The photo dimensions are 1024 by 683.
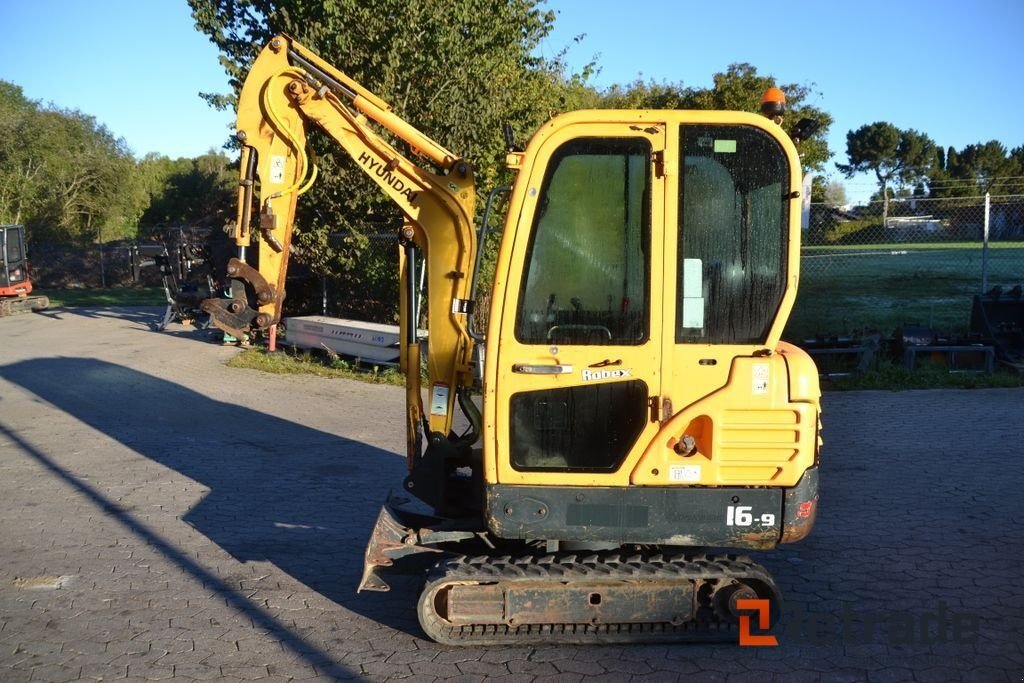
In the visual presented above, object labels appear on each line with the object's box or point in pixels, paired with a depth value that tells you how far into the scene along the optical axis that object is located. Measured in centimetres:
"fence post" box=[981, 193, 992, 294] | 1318
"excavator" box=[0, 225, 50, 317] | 2439
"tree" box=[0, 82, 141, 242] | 3959
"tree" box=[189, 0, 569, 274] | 1430
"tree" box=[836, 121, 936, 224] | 4784
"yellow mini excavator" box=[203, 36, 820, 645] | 424
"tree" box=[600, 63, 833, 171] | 1820
